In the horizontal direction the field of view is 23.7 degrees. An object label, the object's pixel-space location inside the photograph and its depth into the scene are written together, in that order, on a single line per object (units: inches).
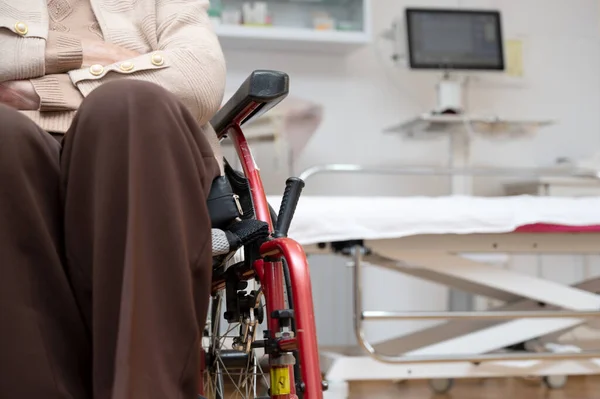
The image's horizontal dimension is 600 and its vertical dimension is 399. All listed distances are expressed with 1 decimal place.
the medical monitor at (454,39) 209.6
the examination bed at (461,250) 162.1
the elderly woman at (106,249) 82.8
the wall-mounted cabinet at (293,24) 212.5
